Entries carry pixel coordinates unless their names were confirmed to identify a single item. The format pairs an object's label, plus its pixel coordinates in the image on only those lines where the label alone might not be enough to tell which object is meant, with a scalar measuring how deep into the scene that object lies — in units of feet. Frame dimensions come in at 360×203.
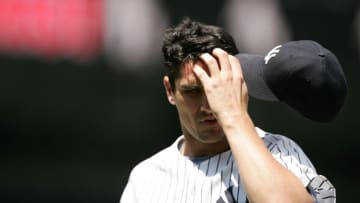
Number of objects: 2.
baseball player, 13.96
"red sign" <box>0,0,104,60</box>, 47.98
